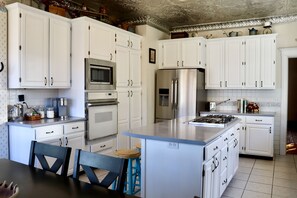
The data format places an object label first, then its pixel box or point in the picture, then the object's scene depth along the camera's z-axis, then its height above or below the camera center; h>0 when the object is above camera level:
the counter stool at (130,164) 2.91 -0.89
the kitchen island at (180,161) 2.26 -0.68
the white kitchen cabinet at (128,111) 4.59 -0.39
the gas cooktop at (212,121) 3.07 -0.39
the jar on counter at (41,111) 3.69 -0.30
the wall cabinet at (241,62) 4.99 +0.60
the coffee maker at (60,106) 3.84 -0.25
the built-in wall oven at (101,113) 3.84 -0.37
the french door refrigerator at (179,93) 5.13 -0.04
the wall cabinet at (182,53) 5.35 +0.84
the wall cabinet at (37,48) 3.20 +0.59
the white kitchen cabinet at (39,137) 3.13 -0.61
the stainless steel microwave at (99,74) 3.80 +0.27
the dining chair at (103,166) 1.46 -0.47
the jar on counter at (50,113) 3.72 -0.33
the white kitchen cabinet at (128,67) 4.54 +0.47
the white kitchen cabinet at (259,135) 4.79 -0.86
